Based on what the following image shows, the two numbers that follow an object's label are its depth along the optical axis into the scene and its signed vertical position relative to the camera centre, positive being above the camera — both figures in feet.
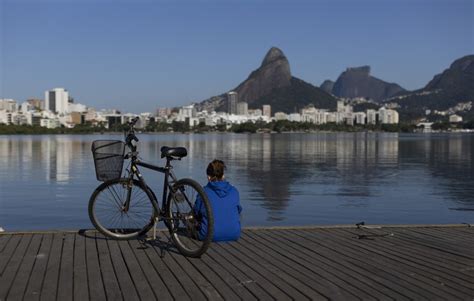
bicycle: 19.97 -2.36
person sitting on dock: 20.95 -2.45
